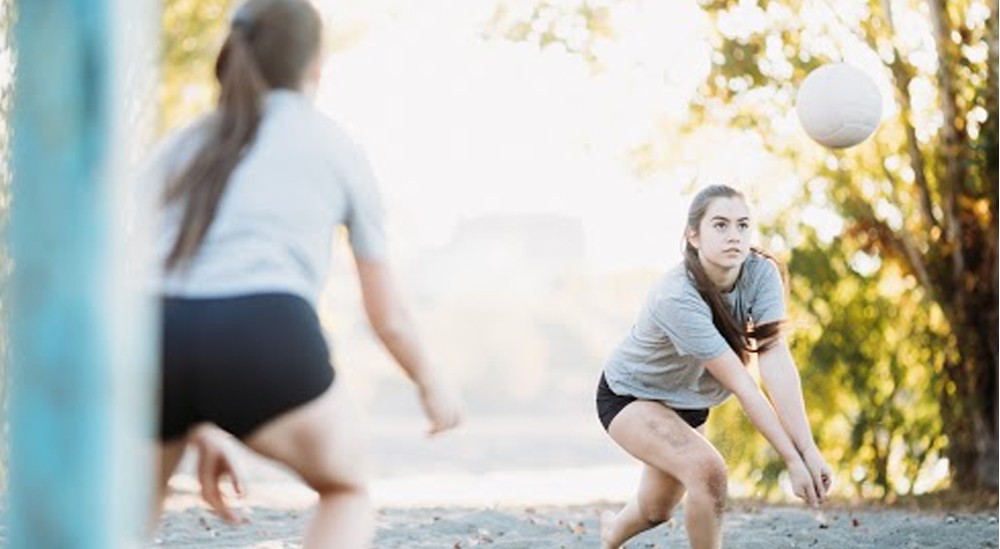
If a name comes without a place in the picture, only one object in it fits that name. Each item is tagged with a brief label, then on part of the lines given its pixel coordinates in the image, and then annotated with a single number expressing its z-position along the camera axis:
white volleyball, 7.30
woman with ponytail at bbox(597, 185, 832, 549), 5.14
